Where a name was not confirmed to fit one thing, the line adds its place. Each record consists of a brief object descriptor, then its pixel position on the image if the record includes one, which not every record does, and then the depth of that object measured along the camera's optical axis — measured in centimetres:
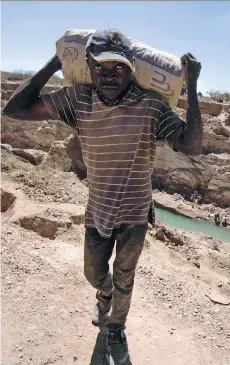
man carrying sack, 152
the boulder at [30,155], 1032
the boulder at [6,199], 500
